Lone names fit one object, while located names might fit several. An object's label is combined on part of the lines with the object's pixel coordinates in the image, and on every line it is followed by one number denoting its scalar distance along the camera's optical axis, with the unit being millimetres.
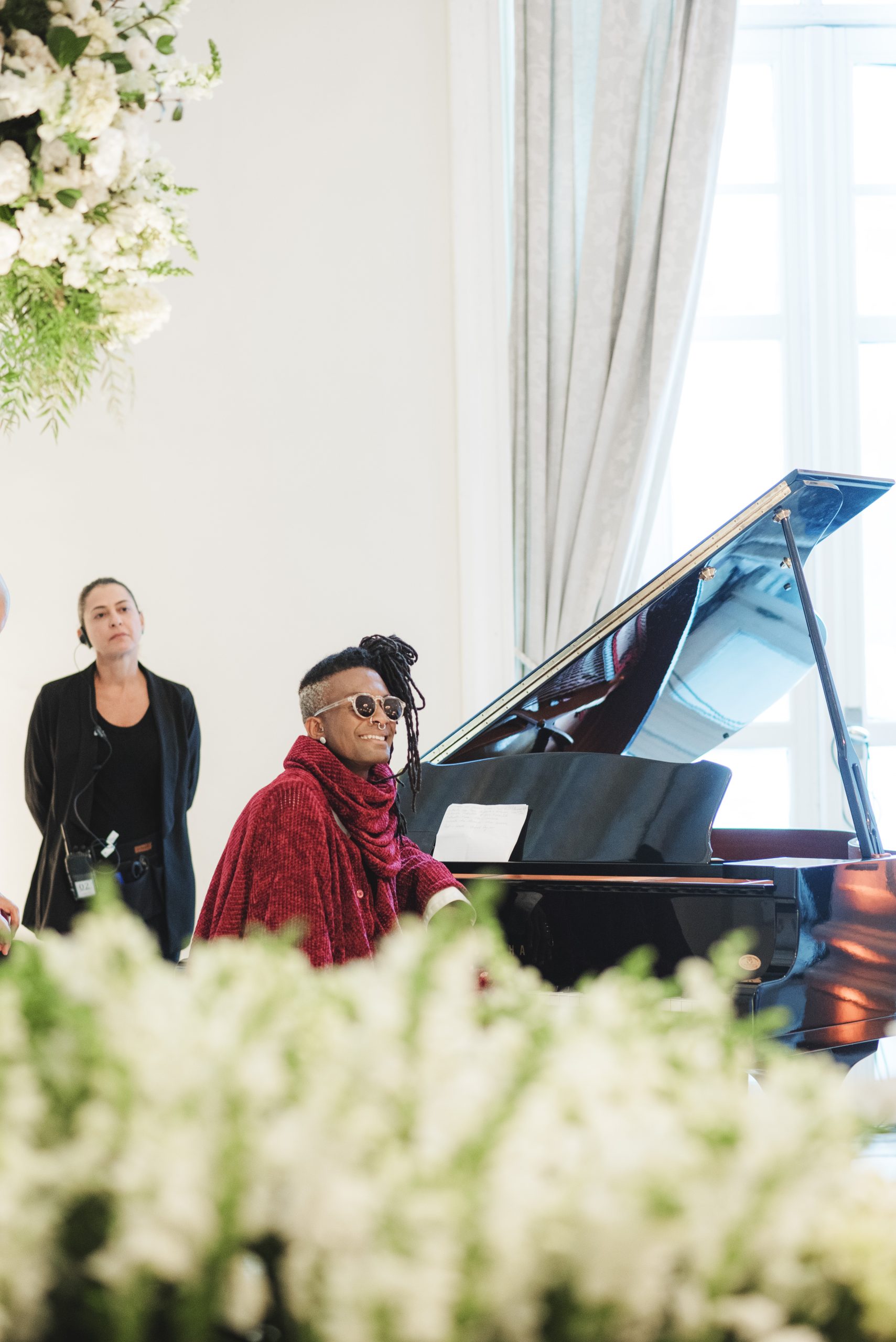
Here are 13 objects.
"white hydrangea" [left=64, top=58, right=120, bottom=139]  4950
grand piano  6352
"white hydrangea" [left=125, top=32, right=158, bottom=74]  5238
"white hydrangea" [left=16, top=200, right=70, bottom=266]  5070
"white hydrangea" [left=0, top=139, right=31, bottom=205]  4950
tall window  8333
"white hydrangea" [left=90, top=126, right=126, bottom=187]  5057
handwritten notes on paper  6682
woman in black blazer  7292
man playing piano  5985
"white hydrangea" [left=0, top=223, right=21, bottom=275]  5079
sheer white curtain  8076
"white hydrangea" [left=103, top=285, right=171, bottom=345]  5371
